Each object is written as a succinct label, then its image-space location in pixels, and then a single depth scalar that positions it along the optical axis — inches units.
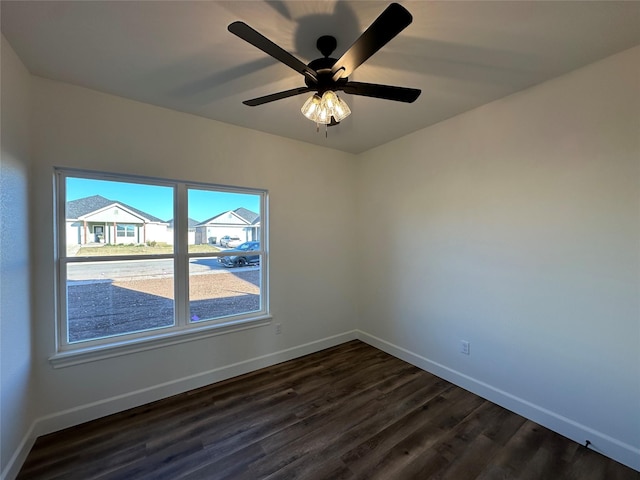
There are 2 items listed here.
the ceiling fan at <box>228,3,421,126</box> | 41.1
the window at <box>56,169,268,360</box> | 83.5
